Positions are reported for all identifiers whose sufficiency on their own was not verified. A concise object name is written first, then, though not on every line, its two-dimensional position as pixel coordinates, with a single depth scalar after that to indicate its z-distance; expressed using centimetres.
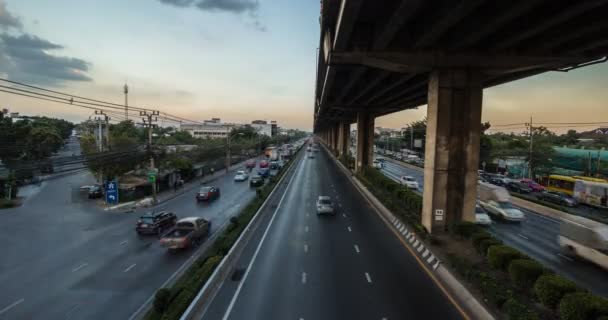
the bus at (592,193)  2755
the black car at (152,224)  1880
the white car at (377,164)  5914
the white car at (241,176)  4398
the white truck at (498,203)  2183
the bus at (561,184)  3362
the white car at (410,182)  3688
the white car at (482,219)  2056
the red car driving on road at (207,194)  2991
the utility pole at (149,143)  2848
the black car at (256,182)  3884
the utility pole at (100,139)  3175
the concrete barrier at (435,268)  943
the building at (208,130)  17268
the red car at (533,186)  3581
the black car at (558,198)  2928
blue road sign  2544
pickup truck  1560
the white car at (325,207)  2289
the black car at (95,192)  3141
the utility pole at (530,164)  4185
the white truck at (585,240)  1283
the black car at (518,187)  3561
